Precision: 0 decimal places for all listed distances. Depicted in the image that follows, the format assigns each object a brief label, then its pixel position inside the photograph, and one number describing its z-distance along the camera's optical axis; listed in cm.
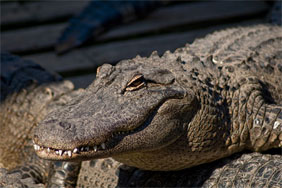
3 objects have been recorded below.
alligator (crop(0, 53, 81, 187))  692
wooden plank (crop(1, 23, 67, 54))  920
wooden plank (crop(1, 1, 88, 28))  998
